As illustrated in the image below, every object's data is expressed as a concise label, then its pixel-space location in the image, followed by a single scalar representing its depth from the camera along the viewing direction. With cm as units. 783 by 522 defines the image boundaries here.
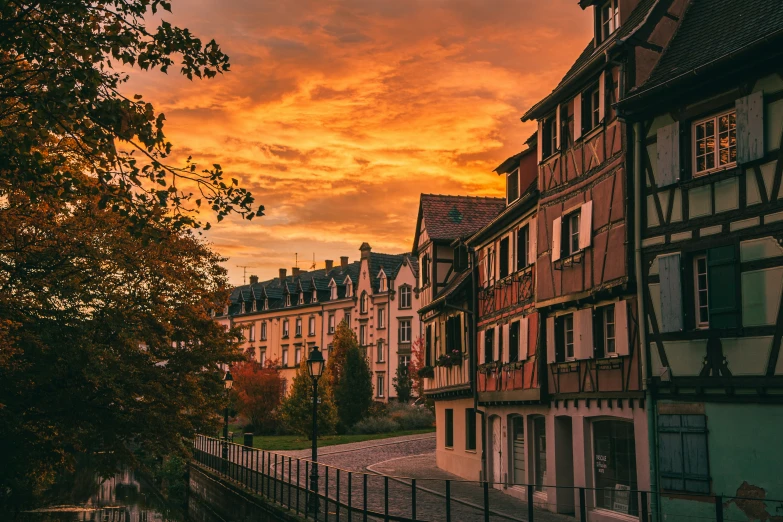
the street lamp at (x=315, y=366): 2239
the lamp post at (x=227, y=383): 3423
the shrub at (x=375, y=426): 5403
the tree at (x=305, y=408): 5219
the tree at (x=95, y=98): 1031
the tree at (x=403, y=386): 6500
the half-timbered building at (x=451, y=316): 3234
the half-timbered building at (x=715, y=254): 1507
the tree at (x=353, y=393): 5793
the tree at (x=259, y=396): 6550
